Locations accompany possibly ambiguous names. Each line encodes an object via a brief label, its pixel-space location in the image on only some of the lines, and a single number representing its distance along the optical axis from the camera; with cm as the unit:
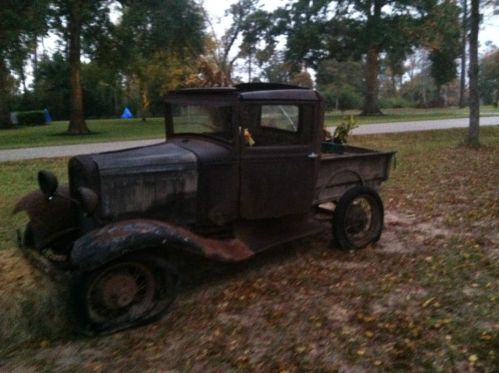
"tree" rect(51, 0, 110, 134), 2189
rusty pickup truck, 409
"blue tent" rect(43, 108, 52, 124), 3721
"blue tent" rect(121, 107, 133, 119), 4394
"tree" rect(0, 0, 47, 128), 1780
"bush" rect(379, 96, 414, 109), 5102
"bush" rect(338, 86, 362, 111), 4834
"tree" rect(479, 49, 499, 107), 6675
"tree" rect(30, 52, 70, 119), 4338
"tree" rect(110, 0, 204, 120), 2323
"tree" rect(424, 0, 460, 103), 1605
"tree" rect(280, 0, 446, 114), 2961
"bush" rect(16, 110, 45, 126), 3625
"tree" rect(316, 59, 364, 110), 4844
